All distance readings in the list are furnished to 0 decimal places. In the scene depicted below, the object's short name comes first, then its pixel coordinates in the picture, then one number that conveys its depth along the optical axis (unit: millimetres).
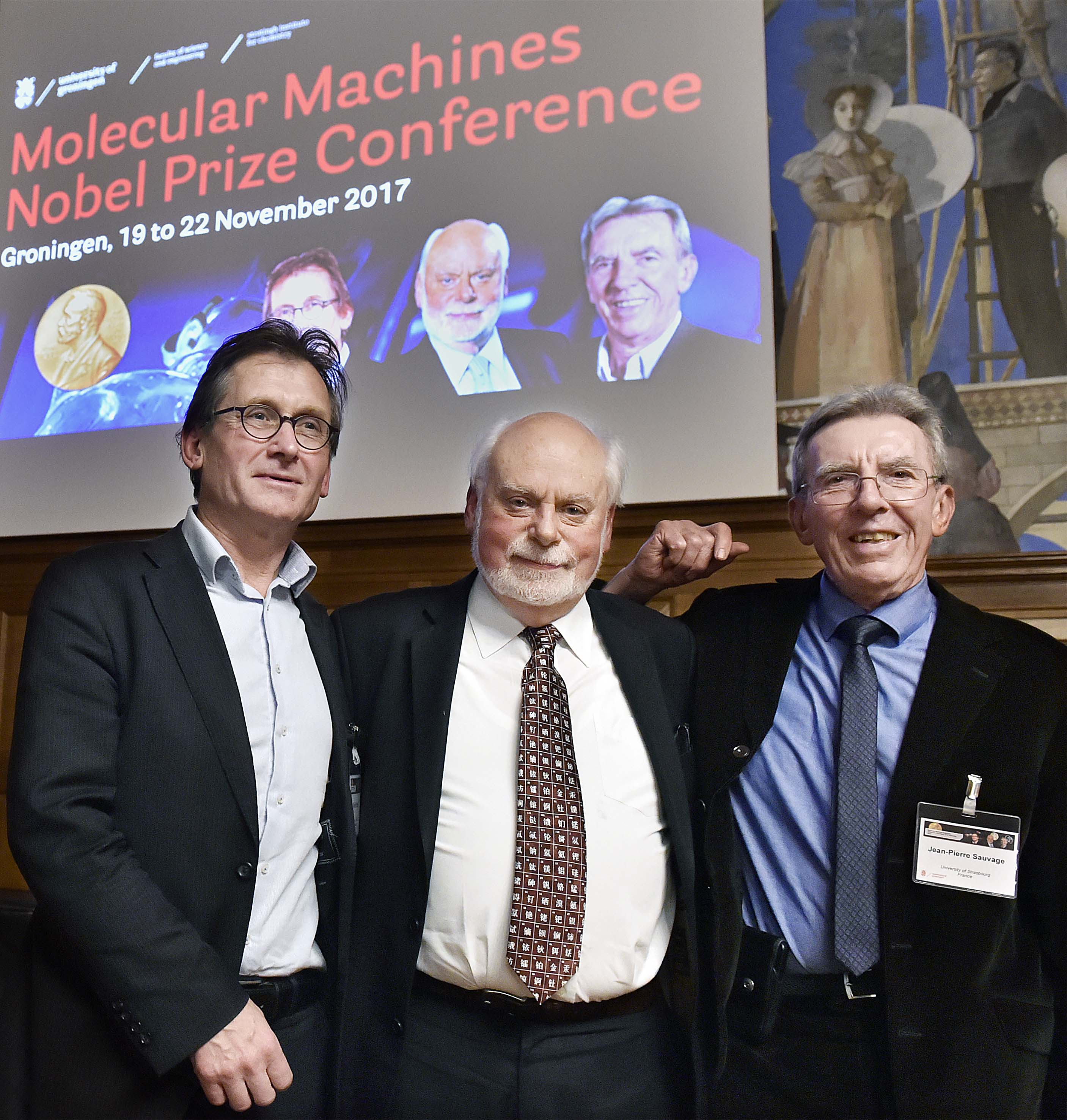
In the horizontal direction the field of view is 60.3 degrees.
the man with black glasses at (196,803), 1369
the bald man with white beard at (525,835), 1597
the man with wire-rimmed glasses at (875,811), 1552
